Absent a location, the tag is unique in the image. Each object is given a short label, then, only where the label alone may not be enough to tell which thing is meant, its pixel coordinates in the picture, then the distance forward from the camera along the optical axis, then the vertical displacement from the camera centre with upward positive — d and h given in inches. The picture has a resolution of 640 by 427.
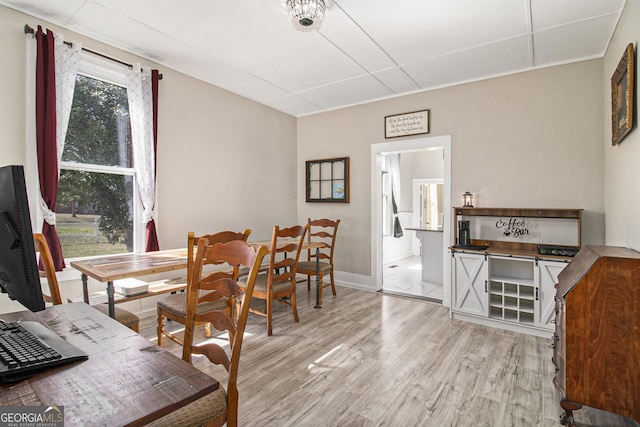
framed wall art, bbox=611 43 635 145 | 80.7 +31.8
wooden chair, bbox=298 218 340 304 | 158.7 -25.8
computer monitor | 34.2 -2.4
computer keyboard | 34.3 -16.5
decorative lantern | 148.7 +5.1
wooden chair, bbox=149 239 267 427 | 47.3 -20.1
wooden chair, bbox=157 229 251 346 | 94.8 -29.2
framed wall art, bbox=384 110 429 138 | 163.6 +46.2
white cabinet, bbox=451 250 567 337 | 118.9 -33.2
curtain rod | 100.0 +58.5
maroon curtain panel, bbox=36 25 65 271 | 101.3 +29.6
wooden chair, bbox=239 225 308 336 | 121.3 -28.6
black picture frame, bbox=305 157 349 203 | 193.6 +19.6
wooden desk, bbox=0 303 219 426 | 29.1 -17.9
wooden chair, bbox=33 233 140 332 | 71.7 -13.4
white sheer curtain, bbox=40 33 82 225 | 104.7 +42.9
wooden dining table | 88.0 -16.2
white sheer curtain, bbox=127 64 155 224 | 126.2 +32.0
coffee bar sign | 138.4 -7.8
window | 113.2 +15.5
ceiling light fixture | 90.7 +58.0
